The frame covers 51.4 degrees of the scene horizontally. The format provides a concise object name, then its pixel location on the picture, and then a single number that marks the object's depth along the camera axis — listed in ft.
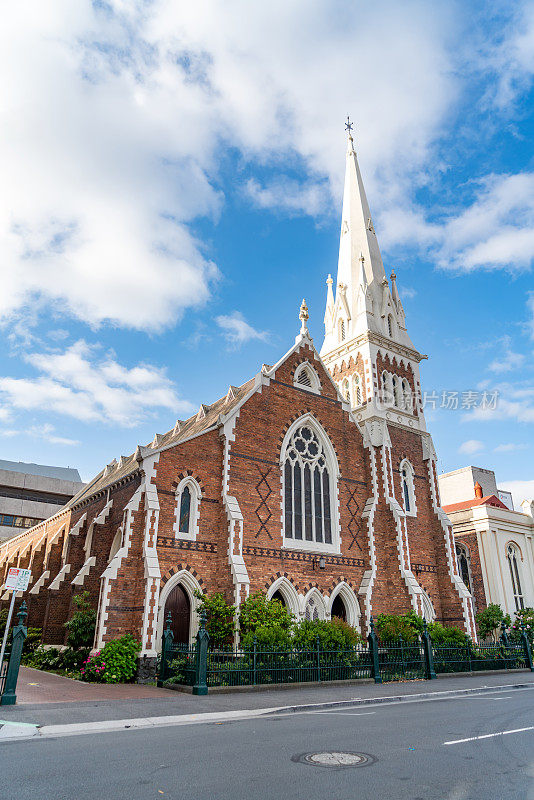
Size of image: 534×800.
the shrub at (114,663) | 54.90
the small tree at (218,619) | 60.85
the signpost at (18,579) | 38.04
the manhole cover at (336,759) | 21.74
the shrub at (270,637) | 54.95
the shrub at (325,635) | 58.70
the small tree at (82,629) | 66.23
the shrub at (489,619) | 106.22
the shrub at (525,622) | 92.59
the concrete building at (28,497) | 182.60
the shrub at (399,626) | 69.15
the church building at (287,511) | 63.57
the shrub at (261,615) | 60.85
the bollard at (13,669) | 36.30
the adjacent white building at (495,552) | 116.37
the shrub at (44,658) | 72.20
